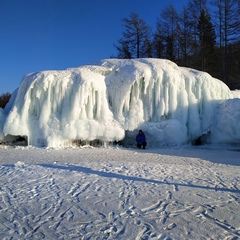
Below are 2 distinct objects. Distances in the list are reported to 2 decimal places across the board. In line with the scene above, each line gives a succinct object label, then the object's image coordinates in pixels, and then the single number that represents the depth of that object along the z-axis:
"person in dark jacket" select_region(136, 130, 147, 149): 12.19
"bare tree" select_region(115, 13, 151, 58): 24.38
